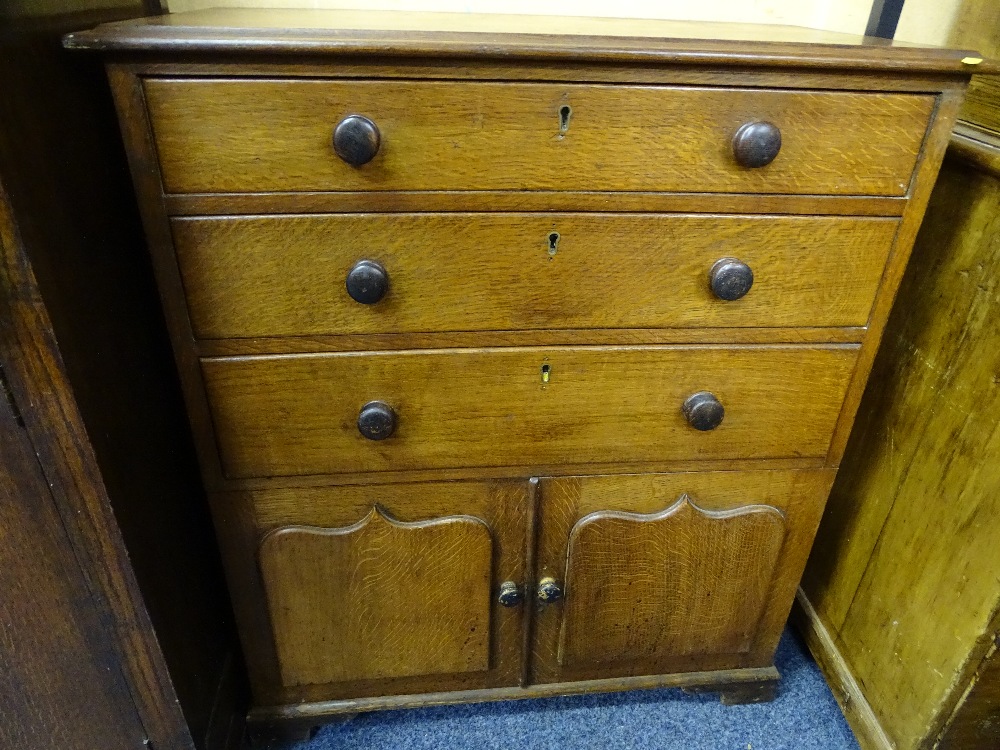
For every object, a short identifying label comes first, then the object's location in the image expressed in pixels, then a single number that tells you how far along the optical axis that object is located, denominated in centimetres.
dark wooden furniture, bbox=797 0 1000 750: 85
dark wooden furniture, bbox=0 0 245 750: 60
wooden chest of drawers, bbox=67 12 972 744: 65
